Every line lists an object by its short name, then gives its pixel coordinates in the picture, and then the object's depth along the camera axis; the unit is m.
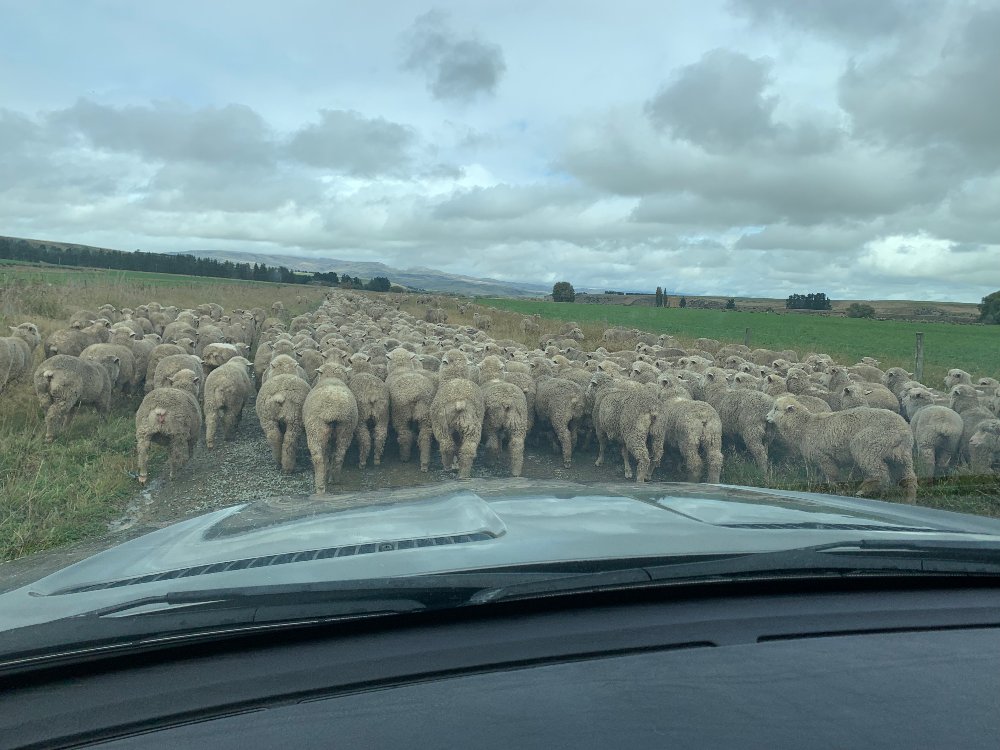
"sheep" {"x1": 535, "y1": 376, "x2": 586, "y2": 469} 10.08
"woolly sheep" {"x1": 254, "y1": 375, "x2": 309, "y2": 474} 8.72
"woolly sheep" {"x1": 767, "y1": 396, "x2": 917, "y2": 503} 7.56
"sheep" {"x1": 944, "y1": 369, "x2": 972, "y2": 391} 13.27
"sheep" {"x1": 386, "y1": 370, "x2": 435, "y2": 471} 9.35
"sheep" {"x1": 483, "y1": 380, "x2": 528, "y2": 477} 9.21
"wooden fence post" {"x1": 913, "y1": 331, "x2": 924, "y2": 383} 15.89
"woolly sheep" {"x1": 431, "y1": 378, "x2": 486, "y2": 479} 8.80
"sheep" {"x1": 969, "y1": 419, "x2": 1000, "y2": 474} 8.40
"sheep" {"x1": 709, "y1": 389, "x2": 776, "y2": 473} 9.23
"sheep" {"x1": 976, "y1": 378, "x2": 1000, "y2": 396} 11.97
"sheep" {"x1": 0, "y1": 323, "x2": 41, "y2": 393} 11.78
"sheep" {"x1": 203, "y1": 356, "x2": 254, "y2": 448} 9.78
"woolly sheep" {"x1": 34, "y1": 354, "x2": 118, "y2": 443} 9.67
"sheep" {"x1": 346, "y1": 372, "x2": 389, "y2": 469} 9.25
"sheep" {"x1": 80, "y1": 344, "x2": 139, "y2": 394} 12.02
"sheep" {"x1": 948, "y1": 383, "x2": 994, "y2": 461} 9.01
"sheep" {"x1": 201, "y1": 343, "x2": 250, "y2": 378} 12.84
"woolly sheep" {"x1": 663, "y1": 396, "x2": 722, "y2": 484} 8.52
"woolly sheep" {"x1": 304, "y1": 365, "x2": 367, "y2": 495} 8.27
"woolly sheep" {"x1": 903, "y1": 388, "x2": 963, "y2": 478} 8.75
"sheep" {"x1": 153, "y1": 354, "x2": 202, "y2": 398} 11.05
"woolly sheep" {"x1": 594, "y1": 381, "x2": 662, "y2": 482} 8.99
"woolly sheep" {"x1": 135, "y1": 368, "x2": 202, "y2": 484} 8.16
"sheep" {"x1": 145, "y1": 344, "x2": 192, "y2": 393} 12.54
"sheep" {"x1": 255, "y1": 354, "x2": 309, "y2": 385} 10.75
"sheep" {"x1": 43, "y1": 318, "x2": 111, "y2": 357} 13.68
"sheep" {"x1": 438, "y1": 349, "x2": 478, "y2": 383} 10.91
